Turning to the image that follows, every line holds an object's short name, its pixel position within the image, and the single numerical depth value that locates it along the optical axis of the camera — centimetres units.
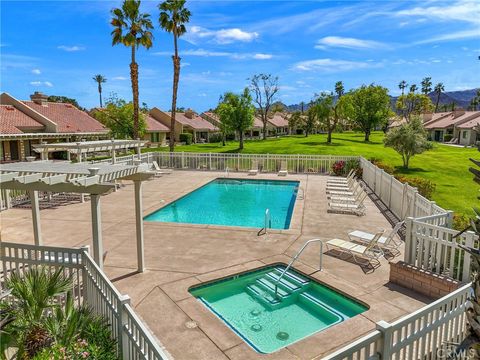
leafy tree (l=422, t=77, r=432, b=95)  10550
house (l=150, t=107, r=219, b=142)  5537
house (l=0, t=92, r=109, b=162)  2681
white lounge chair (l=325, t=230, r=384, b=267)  800
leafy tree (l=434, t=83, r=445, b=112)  10106
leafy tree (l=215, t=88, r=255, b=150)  3731
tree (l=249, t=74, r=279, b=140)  5578
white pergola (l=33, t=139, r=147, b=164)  1485
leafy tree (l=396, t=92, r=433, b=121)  7406
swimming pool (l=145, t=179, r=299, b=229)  1307
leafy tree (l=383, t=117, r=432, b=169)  2278
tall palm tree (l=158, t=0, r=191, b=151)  2762
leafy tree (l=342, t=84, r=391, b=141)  4981
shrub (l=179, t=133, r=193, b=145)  5394
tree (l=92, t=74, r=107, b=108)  9161
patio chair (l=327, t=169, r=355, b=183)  1782
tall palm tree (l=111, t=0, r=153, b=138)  2408
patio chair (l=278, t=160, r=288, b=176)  2133
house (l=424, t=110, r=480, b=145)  4849
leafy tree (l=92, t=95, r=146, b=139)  3991
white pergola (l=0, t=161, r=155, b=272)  563
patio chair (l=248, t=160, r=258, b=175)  2175
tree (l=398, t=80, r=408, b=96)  11327
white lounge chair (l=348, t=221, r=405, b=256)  836
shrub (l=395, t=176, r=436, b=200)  1357
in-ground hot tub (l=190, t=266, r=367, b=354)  562
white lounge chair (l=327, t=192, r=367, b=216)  1277
